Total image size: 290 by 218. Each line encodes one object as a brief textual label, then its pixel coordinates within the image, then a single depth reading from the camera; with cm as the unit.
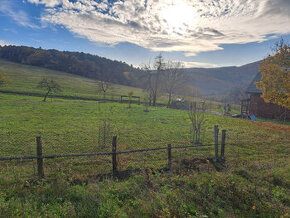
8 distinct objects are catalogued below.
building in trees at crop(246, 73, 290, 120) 2355
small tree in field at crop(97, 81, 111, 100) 4038
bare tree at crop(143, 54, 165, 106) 3916
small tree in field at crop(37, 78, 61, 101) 2966
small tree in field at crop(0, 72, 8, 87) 3058
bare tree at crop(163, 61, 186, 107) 4162
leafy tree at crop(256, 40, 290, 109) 1479
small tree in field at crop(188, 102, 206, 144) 1047
